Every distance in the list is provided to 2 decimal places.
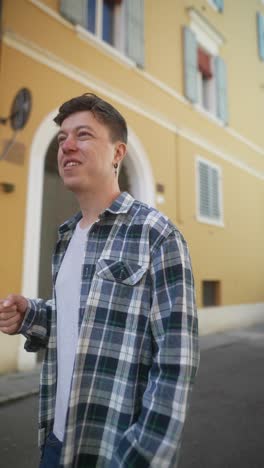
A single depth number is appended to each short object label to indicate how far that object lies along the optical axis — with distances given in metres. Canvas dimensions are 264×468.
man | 0.94
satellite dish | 4.95
